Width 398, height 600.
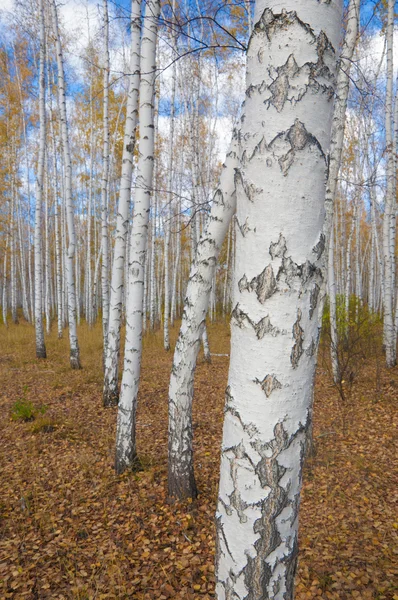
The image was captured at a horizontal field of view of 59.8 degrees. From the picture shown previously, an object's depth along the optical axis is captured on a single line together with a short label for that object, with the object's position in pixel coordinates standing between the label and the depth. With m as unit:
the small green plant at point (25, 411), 5.27
